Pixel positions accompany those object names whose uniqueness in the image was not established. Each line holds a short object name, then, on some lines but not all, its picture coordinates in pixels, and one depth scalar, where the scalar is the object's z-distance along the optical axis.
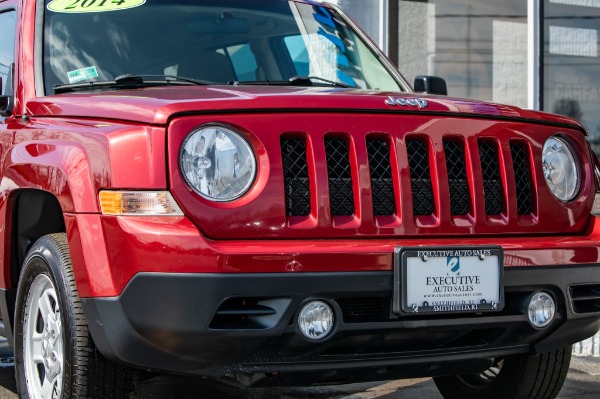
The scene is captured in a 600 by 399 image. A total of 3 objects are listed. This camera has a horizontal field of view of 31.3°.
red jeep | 3.21
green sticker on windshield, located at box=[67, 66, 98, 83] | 4.23
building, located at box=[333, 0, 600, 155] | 8.57
